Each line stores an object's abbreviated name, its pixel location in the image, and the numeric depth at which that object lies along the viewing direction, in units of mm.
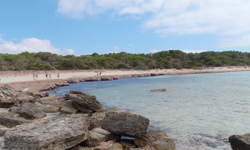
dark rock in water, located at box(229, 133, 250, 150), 4383
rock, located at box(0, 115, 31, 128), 7074
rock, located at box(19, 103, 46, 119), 8773
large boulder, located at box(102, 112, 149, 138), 5707
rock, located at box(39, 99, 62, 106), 12630
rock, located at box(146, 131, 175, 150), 5864
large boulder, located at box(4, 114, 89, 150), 3938
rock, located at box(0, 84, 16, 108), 9977
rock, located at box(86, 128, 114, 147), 5318
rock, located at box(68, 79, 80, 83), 32606
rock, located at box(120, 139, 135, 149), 5744
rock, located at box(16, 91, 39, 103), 11809
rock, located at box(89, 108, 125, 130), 7016
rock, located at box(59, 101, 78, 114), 9939
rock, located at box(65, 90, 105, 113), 9984
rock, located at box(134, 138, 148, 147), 5836
